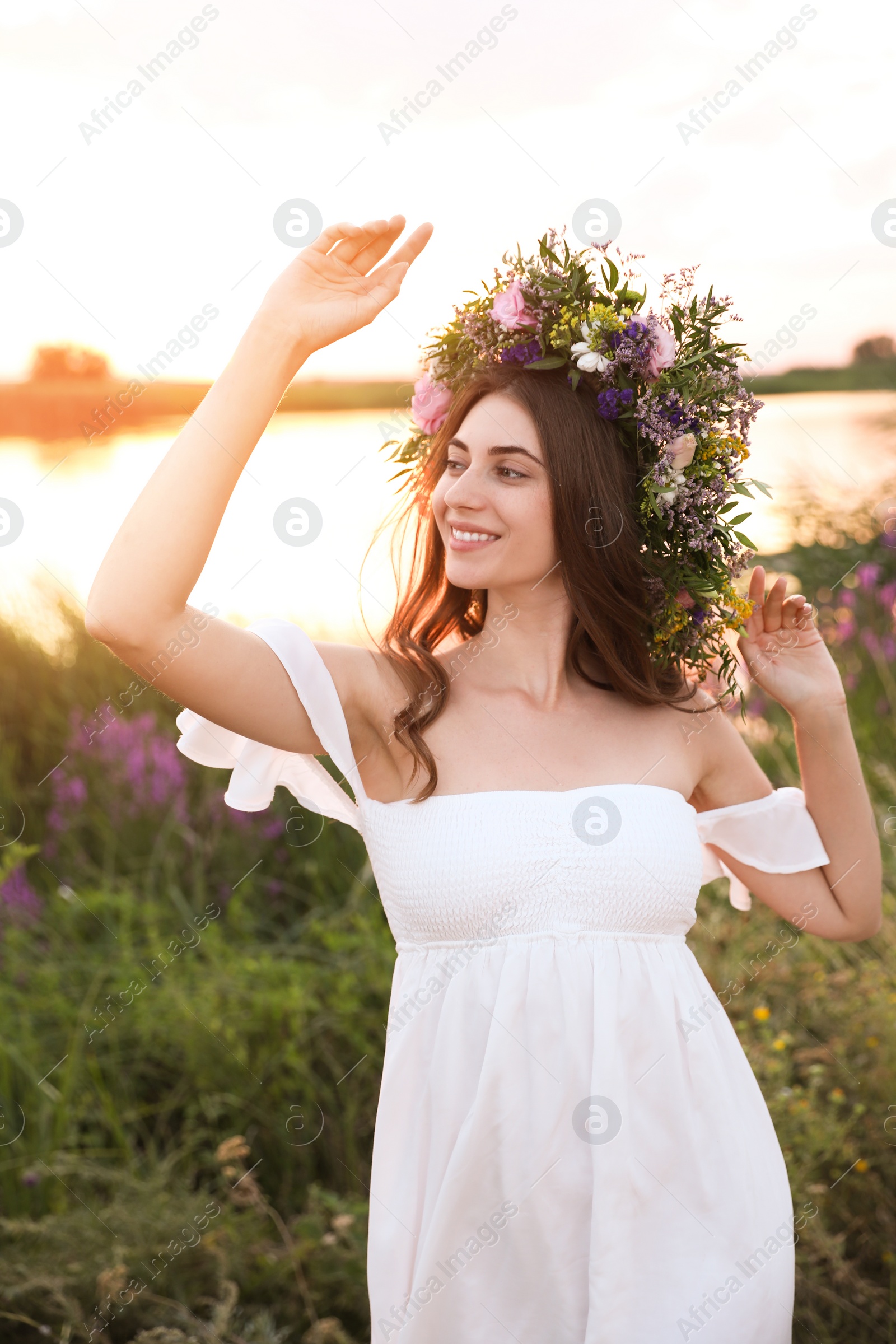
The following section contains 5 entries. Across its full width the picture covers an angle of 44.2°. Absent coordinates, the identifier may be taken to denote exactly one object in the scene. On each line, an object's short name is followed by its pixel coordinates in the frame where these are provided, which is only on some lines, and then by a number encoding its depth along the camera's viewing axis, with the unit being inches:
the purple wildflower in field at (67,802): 178.4
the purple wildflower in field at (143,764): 177.6
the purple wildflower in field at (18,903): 160.1
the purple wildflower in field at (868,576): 214.8
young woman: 70.1
